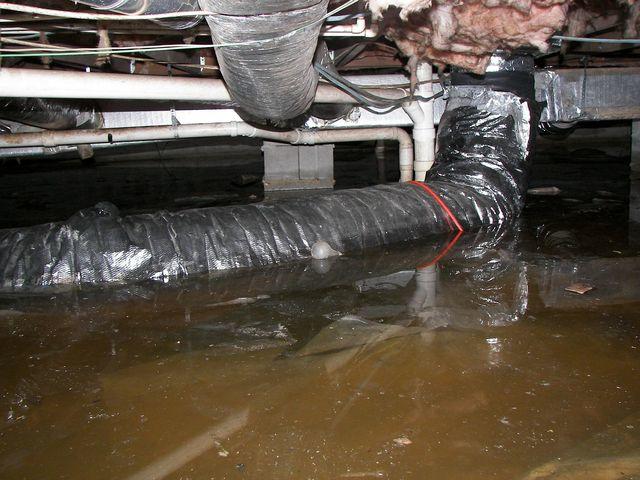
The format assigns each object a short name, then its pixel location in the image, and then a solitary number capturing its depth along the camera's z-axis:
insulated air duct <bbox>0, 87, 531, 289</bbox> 2.55
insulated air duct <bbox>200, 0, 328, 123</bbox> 1.47
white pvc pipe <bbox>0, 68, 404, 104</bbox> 2.10
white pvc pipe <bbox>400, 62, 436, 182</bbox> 3.72
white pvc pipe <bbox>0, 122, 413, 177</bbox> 3.61
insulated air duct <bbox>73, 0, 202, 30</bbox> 1.45
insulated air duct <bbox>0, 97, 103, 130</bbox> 3.22
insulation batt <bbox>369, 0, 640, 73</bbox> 2.21
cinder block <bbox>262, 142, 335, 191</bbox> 5.22
